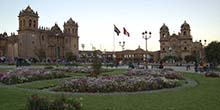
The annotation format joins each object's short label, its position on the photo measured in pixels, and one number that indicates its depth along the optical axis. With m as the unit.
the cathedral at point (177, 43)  76.90
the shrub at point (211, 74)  18.19
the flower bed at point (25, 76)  13.93
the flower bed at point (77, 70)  21.53
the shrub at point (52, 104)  6.15
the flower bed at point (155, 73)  15.84
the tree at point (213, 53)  37.07
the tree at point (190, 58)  67.80
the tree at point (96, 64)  15.75
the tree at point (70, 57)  64.57
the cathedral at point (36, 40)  61.72
